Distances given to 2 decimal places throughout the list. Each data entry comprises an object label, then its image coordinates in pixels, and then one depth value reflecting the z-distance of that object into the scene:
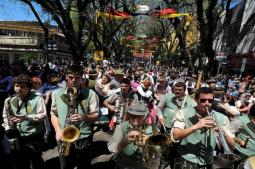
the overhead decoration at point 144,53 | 34.24
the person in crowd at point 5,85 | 4.10
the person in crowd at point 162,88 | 4.59
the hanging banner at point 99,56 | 12.18
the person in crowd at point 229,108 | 3.16
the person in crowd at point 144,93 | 4.26
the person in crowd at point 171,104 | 3.02
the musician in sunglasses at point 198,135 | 1.81
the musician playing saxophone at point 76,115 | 2.20
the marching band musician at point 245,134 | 2.08
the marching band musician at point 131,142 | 1.80
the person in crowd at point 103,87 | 4.27
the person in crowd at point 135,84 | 4.36
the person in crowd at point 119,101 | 3.28
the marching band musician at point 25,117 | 2.39
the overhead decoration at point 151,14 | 8.70
